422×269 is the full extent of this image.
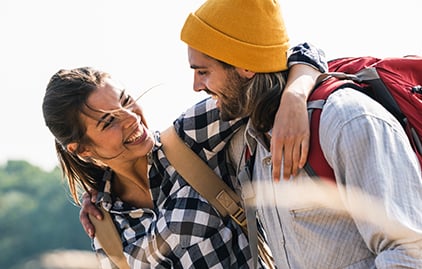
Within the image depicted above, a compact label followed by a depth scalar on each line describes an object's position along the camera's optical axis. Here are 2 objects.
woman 3.80
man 2.91
